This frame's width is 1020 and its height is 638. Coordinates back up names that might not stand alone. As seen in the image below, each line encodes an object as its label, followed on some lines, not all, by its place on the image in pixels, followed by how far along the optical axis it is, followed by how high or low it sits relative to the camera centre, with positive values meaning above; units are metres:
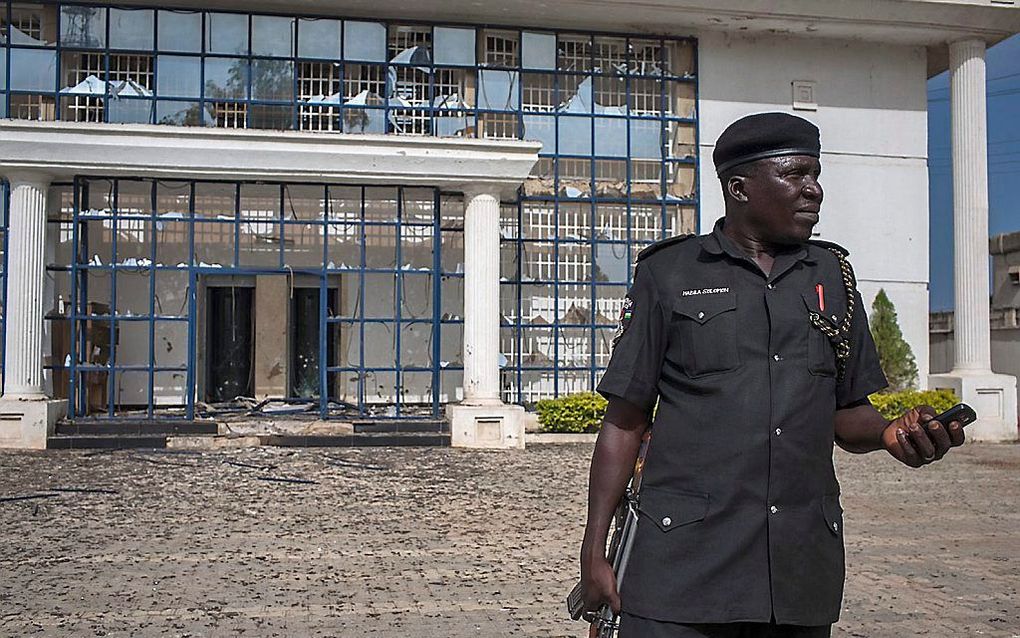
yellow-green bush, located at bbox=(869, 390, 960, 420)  16.55 -0.88
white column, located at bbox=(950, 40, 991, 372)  17.11 +2.04
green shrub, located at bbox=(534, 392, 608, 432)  16.09 -1.06
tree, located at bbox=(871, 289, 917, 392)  17.48 -0.06
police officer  2.73 -0.20
